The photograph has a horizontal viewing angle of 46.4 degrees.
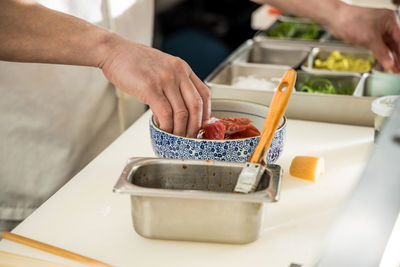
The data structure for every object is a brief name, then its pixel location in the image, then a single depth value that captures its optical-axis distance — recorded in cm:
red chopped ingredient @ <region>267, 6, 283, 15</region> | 308
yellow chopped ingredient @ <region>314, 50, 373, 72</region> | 204
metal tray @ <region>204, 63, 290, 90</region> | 195
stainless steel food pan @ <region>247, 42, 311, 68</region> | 225
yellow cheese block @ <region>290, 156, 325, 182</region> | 115
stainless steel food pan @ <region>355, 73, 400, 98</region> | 171
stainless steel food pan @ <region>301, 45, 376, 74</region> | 214
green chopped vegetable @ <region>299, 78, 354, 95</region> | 174
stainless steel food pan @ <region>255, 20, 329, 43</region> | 238
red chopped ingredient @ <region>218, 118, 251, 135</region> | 110
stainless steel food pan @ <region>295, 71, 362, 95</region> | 183
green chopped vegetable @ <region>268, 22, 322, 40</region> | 255
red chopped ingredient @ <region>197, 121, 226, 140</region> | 107
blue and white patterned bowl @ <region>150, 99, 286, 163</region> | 104
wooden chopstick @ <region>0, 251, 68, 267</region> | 78
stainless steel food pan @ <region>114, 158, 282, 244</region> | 79
